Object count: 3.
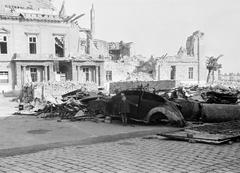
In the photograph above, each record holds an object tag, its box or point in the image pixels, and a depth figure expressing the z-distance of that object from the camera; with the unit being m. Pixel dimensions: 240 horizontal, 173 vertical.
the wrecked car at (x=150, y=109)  13.05
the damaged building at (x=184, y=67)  54.59
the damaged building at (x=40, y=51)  39.53
